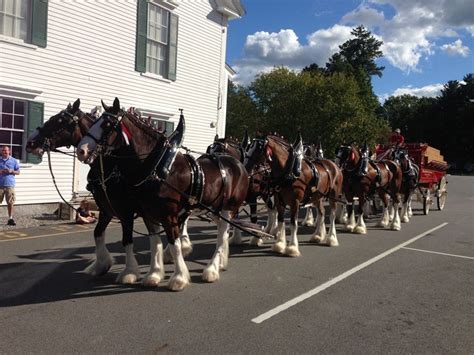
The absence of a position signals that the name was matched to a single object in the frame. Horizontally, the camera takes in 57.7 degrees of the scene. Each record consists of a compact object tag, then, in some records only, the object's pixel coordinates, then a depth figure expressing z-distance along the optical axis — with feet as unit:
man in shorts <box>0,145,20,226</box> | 31.27
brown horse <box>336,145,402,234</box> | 33.86
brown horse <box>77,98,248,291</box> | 16.63
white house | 34.47
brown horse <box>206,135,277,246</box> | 25.46
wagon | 47.55
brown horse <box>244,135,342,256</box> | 24.41
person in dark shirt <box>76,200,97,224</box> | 33.19
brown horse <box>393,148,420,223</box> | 42.01
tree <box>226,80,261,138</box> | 148.25
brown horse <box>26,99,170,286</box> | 17.85
